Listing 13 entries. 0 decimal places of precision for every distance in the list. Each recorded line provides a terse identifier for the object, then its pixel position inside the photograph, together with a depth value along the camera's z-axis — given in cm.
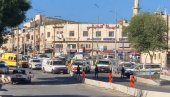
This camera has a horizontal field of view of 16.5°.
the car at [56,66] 7606
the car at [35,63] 9444
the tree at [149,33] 8556
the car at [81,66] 7701
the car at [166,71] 6469
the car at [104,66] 8206
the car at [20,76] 5156
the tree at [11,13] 4798
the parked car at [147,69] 6132
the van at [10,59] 9854
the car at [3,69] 6776
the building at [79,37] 16438
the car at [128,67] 6788
